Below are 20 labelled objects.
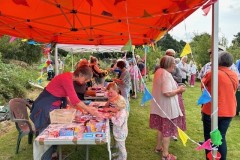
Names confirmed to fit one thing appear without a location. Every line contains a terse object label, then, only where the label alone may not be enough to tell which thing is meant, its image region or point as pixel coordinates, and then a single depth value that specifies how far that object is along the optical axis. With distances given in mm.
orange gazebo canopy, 3225
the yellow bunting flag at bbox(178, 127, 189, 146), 2707
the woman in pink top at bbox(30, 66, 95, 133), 3312
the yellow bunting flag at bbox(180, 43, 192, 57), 2977
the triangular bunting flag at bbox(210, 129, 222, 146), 2639
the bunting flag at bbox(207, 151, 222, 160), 2749
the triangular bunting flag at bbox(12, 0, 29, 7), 2790
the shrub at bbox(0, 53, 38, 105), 8352
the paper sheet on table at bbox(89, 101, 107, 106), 4449
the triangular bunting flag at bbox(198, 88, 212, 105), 2695
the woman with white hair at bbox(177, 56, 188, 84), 11347
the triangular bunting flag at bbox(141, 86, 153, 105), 2664
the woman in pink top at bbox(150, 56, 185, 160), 3619
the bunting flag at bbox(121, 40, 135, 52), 2756
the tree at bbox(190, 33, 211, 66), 16586
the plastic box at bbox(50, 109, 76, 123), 3260
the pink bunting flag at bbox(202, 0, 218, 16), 2519
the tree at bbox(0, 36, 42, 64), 18228
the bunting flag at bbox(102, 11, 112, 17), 3759
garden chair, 4195
